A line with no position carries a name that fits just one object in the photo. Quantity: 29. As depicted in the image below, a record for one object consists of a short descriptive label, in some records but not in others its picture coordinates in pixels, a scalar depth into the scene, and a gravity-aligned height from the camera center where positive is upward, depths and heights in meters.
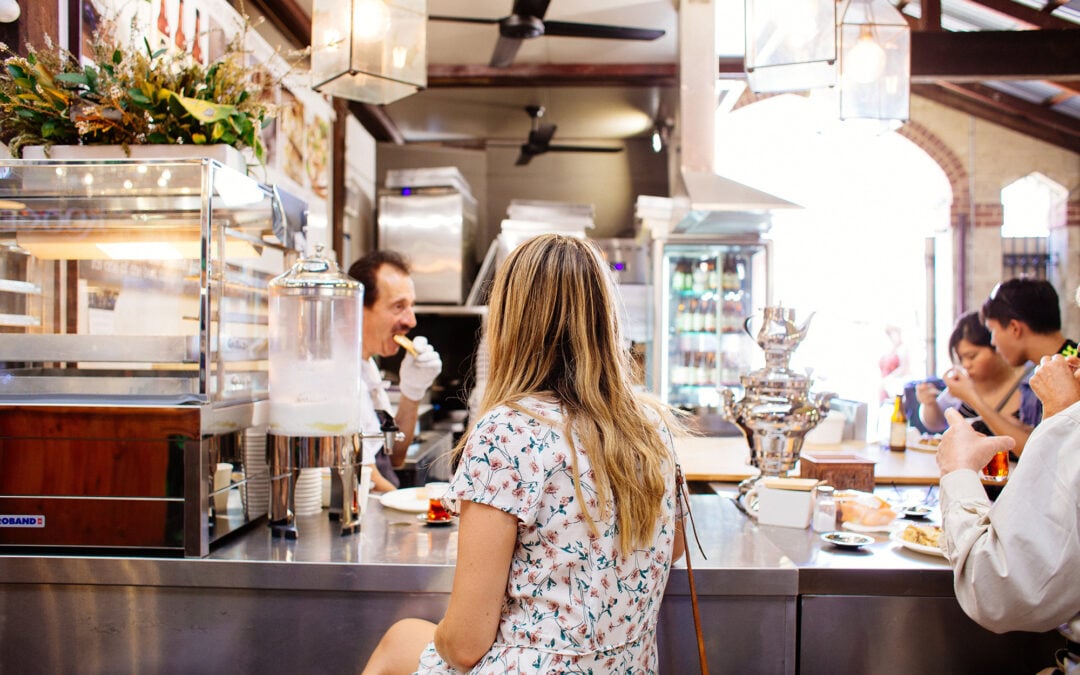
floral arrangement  2.00 +0.56
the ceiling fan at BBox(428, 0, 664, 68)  3.95 +1.55
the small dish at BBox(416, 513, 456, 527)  2.20 -0.52
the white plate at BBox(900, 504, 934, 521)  2.44 -0.55
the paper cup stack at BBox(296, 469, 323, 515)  2.29 -0.47
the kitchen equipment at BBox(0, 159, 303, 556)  1.91 -0.06
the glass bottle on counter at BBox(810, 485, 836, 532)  2.24 -0.50
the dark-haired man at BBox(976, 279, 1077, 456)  3.67 +0.06
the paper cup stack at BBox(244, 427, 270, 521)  2.20 -0.39
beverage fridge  6.36 +0.08
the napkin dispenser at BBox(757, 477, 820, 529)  2.28 -0.48
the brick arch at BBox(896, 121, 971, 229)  8.34 +1.76
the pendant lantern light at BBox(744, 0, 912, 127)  3.01 +1.10
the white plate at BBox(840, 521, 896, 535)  2.24 -0.54
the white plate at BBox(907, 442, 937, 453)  4.26 -0.61
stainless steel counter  1.83 -0.65
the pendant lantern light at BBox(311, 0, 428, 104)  2.67 +0.96
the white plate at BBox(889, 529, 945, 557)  1.95 -0.53
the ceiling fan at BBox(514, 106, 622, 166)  6.25 +1.52
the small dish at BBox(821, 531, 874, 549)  2.04 -0.53
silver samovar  2.44 -0.22
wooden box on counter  2.63 -0.46
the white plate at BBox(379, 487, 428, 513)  2.34 -0.51
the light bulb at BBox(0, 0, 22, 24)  2.10 +0.82
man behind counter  3.10 +0.04
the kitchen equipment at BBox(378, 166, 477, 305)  6.19 +0.79
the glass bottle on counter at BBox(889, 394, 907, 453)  4.18 -0.52
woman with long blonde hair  1.37 -0.28
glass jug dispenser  2.08 -0.06
